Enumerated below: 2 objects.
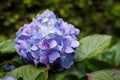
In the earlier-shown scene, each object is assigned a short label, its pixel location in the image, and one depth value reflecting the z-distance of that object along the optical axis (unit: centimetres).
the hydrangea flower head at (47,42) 67
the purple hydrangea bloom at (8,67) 71
